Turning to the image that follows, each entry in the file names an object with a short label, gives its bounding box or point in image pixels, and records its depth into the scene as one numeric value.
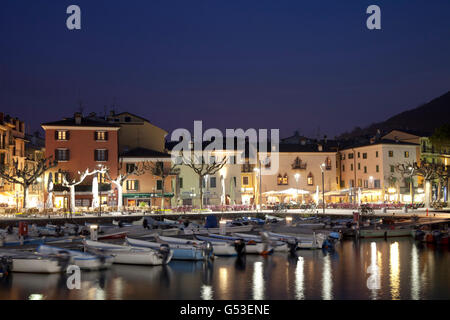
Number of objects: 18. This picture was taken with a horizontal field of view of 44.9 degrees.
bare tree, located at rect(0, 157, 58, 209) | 55.44
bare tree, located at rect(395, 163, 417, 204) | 74.79
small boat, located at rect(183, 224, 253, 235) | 45.31
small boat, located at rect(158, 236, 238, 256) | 34.97
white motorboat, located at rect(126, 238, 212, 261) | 32.81
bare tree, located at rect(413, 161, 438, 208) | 64.13
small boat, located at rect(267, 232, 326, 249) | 38.88
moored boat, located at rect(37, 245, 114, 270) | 28.88
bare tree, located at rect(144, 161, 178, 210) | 70.19
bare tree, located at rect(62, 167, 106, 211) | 55.02
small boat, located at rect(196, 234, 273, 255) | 35.94
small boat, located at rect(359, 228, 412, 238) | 46.03
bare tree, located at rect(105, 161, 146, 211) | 61.06
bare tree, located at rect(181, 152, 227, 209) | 76.28
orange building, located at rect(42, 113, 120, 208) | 66.94
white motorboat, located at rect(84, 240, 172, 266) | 30.86
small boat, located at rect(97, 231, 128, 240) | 42.00
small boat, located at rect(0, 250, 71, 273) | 28.03
